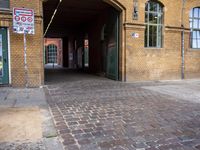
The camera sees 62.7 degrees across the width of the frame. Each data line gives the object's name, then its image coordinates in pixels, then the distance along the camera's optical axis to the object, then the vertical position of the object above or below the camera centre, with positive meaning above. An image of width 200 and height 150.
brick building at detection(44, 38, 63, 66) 26.10 +2.33
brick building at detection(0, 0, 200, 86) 6.31 +1.24
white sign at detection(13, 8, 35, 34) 5.83 +1.62
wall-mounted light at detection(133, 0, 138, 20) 7.95 +2.67
